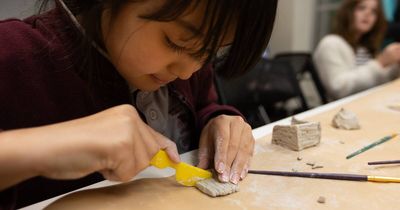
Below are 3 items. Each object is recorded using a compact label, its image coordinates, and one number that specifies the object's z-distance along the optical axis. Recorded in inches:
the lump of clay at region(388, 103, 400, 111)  41.1
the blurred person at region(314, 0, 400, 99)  76.5
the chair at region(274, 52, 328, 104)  78.2
